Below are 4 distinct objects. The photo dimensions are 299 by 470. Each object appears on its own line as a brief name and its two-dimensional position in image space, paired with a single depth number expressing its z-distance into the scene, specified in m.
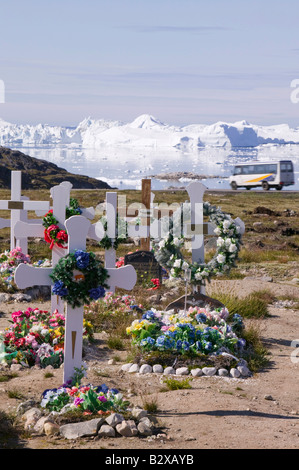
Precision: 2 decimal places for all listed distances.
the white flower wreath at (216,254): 11.13
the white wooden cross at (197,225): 11.24
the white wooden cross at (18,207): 15.56
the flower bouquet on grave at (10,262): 15.22
